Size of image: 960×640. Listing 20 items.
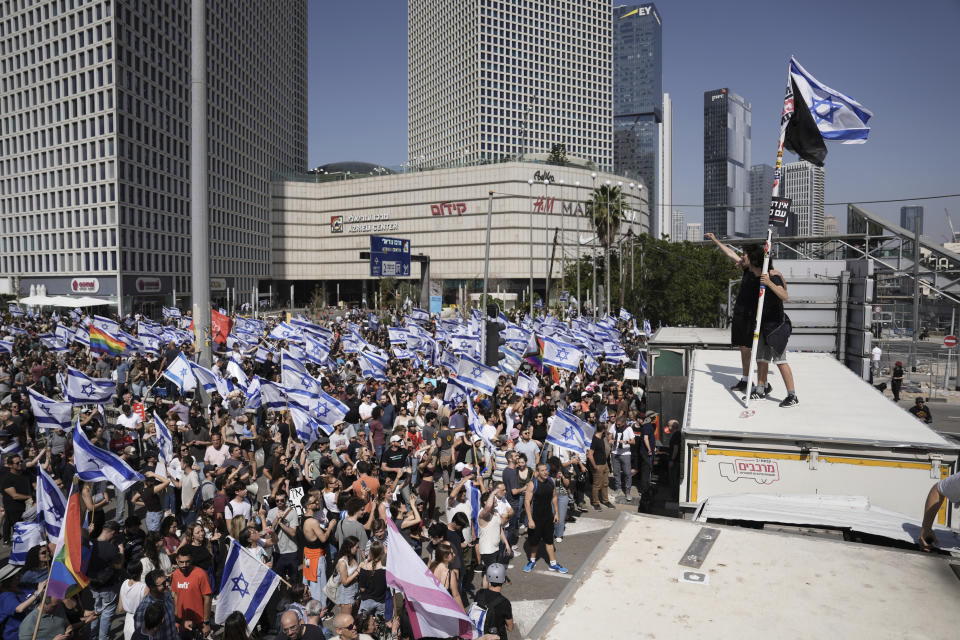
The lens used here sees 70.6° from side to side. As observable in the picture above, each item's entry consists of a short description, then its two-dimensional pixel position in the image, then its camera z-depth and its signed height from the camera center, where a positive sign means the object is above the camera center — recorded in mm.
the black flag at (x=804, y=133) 8602 +2053
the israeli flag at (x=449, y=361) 18516 -2004
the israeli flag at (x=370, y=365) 18359 -2040
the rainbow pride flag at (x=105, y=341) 20250 -1579
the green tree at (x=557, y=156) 91894 +18988
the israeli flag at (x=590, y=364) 23686 -2586
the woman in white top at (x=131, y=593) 6445 -2927
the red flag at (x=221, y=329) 21578 -1275
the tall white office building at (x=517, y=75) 134250 +44794
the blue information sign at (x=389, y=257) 52912 +2594
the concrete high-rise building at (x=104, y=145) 65312 +14771
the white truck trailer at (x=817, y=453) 6512 -1608
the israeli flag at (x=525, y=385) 16884 -2372
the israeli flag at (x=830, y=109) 8516 +2303
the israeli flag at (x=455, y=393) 15312 -2323
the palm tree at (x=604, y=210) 51781 +6284
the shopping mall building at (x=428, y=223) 89750 +9569
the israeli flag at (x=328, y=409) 12641 -2227
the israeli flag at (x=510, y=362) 19750 -2141
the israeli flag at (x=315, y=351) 20500 -1889
